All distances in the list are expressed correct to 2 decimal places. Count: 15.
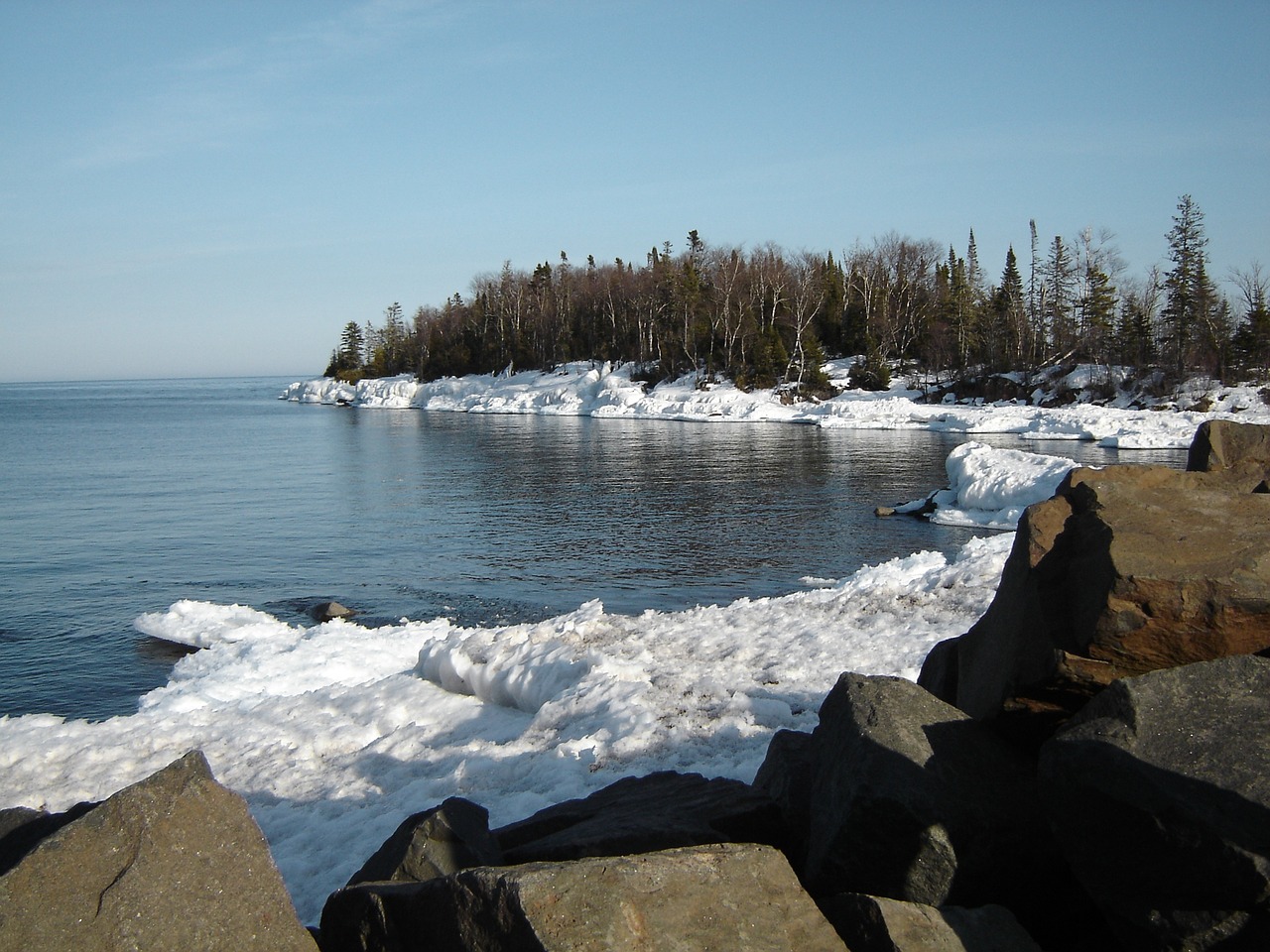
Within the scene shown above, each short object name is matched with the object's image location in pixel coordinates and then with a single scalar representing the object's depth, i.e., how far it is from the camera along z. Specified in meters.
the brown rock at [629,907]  3.77
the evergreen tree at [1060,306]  78.44
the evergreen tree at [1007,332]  78.88
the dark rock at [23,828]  5.11
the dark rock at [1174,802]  3.90
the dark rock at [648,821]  5.31
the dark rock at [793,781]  5.78
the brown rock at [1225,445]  10.83
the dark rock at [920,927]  4.08
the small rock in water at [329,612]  17.66
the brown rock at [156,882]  3.93
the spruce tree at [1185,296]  68.81
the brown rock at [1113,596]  5.05
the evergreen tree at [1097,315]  75.56
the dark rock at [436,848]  5.17
